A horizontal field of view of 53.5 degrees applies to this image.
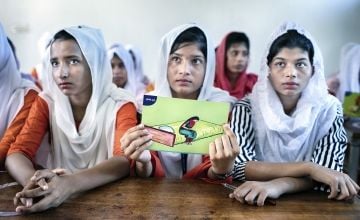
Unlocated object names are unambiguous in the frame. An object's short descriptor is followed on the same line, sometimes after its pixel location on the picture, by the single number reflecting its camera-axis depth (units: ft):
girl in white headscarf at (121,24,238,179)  4.73
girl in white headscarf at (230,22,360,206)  4.79
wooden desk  3.41
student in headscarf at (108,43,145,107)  11.69
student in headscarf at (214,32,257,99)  11.39
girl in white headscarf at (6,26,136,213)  5.00
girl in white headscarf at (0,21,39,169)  5.05
